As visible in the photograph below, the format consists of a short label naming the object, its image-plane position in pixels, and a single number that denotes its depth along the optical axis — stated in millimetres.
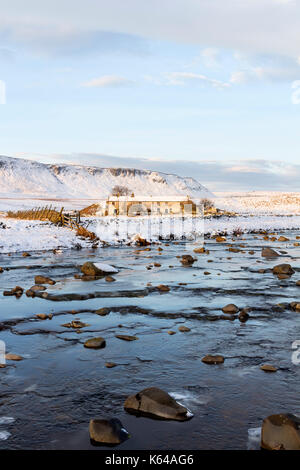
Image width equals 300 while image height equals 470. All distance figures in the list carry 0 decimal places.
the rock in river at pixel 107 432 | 5270
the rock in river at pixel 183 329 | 9617
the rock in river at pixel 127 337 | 9062
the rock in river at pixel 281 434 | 5086
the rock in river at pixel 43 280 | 15539
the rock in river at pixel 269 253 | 23547
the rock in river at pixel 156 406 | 5840
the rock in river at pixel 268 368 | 7288
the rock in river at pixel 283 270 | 17344
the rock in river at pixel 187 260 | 20750
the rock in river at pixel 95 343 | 8570
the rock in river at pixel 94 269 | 17594
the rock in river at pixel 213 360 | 7695
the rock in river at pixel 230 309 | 11188
